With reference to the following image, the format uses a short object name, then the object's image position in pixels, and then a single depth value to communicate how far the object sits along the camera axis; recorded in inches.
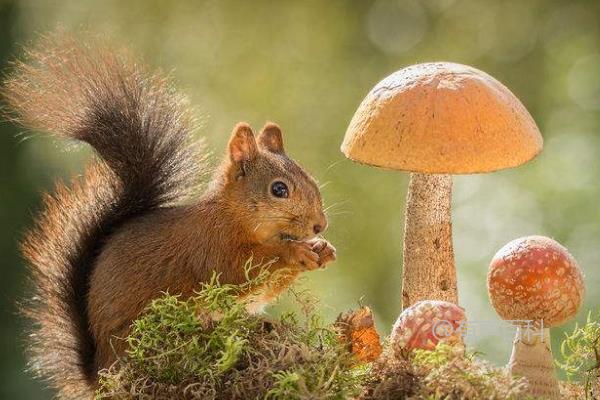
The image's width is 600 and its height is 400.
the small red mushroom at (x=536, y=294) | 271.4
